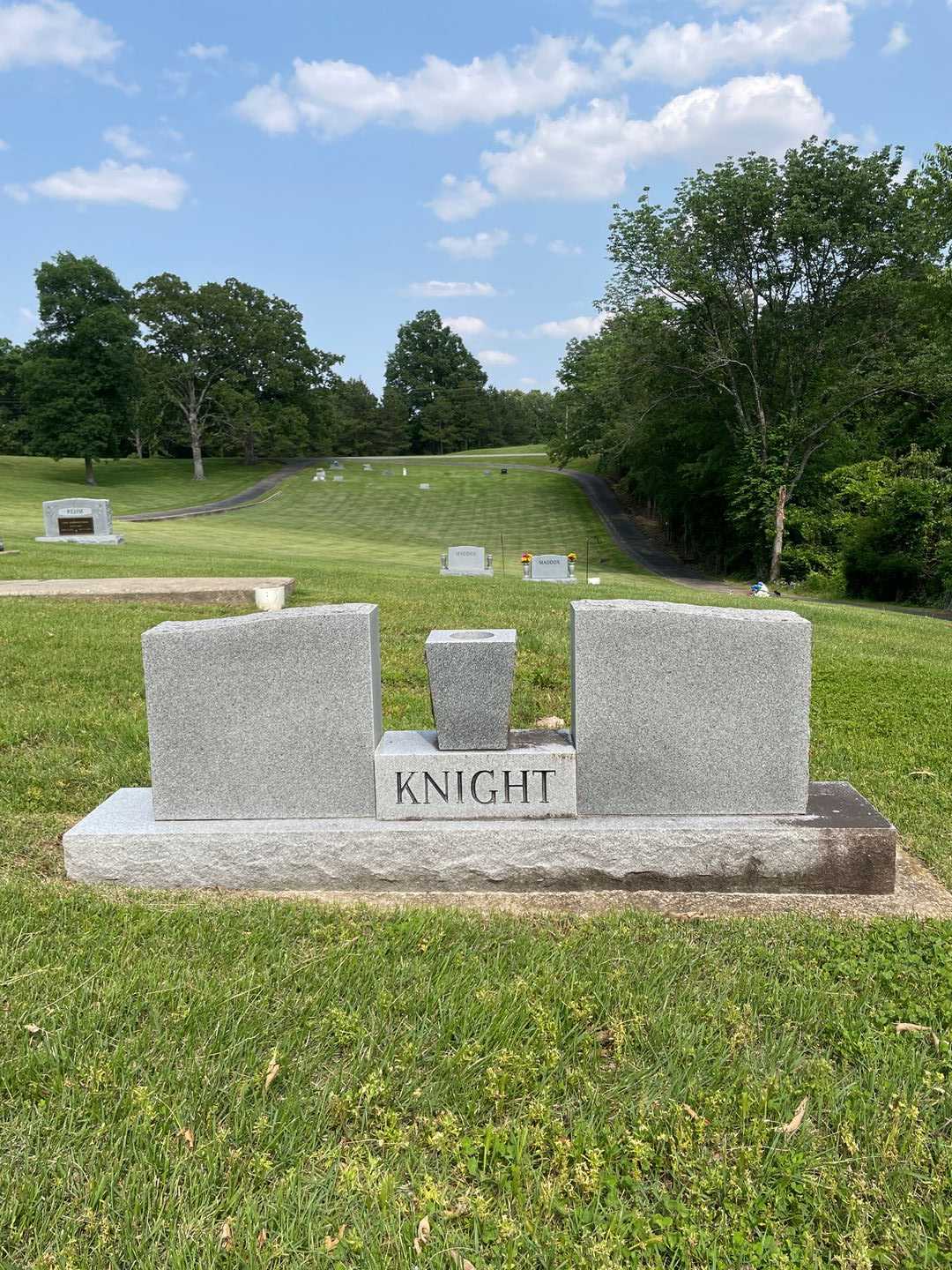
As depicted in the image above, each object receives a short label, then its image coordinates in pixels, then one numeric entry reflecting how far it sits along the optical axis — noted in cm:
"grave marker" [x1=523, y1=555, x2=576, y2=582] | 2186
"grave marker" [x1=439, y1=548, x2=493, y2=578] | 2216
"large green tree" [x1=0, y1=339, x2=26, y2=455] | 6550
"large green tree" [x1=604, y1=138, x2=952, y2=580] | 2619
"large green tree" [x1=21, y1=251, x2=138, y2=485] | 4881
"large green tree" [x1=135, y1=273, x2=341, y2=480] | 5631
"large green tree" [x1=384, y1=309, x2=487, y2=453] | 9081
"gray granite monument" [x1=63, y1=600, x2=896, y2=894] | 405
